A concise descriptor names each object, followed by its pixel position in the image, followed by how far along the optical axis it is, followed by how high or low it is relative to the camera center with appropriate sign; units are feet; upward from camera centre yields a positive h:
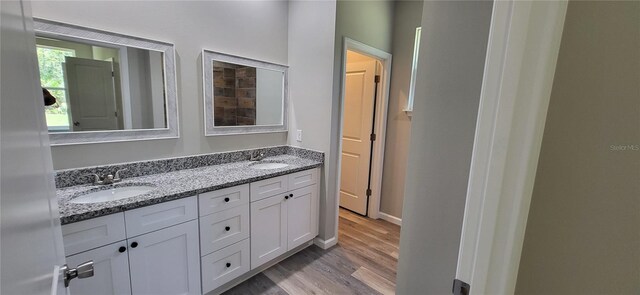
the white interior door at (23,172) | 1.10 -0.40
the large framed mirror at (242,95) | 7.14 +0.31
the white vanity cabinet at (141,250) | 4.15 -2.60
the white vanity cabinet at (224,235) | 5.60 -2.91
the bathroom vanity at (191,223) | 4.29 -2.39
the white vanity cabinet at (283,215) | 6.61 -2.94
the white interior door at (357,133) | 10.25 -0.92
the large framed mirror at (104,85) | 4.91 +0.31
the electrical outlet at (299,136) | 8.78 -0.92
